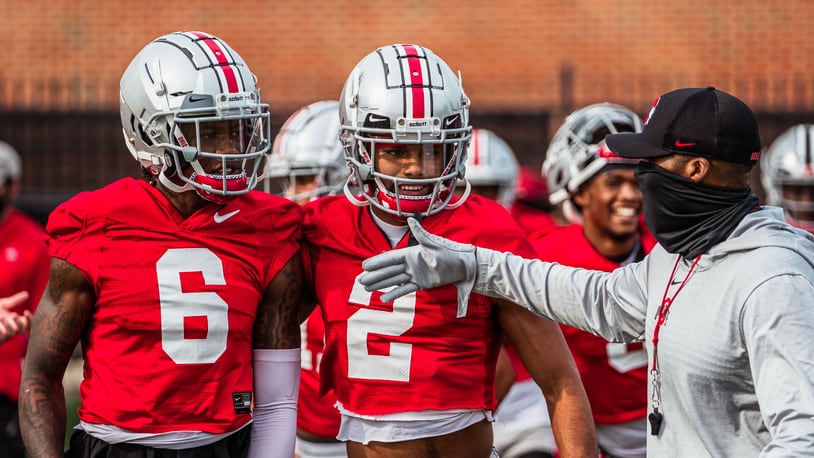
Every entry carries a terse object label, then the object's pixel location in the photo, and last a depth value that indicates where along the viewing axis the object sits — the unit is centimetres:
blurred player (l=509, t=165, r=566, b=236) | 1570
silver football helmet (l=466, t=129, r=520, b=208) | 1493
